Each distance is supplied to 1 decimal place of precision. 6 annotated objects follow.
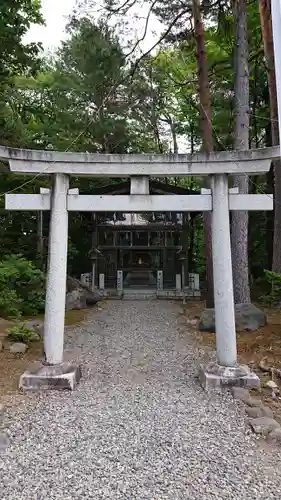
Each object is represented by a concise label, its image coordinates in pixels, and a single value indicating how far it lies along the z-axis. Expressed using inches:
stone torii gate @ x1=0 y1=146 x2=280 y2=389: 186.9
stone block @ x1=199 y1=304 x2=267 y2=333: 286.2
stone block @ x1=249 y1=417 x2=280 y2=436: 140.3
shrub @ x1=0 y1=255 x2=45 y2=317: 317.4
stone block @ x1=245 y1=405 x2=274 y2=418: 154.7
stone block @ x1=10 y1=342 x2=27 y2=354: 237.1
